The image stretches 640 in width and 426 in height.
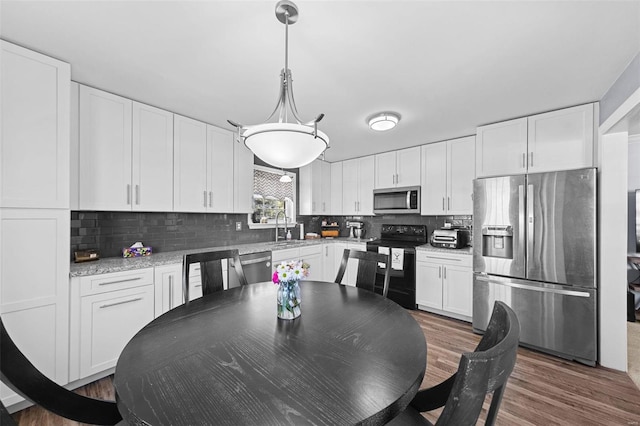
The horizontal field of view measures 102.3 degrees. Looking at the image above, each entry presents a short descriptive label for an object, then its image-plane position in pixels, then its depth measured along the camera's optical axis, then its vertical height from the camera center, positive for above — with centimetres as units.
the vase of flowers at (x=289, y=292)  134 -42
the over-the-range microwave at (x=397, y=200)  391 +19
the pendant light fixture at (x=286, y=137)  122 +36
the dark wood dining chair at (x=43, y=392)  88 -66
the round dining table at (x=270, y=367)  72 -56
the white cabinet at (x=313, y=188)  467 +45
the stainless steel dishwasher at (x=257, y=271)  260 -72
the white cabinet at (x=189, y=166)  279 +51
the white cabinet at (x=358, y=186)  448 +48
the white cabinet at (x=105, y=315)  194 -84
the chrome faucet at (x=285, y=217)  439 -9
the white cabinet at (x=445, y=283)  322 -92
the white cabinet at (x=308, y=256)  355 -66
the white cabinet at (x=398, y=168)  396 +71
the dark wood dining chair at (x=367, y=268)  213 -47
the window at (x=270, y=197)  402 +24
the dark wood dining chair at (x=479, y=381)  53 -36
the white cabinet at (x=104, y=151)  219 +53
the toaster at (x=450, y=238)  344 -34
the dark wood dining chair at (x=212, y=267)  195 -44
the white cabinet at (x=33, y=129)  168 +56
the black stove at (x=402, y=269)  365 -81
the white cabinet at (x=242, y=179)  336 +44
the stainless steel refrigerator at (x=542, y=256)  238 -44
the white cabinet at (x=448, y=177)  344 +51
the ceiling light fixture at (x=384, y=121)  267 +96
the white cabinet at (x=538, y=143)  248 +74
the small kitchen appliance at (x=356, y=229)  477 -31
